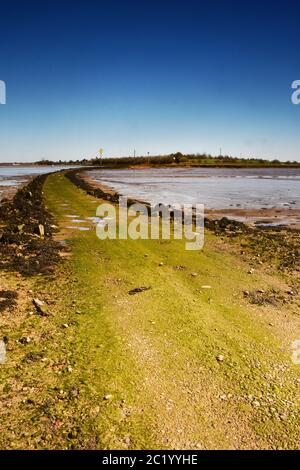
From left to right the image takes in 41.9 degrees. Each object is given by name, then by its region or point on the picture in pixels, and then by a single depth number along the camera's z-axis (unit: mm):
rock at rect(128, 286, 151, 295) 7098
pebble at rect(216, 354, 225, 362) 4766
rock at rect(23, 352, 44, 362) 4691
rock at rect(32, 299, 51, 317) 6030
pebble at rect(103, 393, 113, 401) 3992
